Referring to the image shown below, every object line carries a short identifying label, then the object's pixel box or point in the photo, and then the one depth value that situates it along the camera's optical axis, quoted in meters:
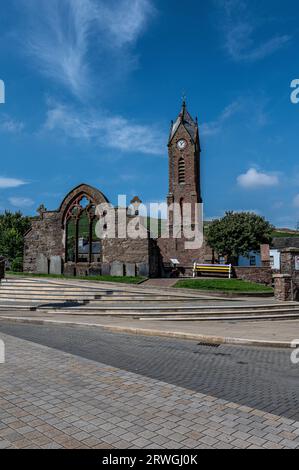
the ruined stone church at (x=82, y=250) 26.69
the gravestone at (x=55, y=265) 27.02
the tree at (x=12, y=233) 50.97
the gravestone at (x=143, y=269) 25.70
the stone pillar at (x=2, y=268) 22.73
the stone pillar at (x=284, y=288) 18.23
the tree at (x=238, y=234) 38.97
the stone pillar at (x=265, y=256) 27.66
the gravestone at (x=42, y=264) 27.33
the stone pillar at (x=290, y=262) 20.54
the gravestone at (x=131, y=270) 24.94
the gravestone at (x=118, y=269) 24.95
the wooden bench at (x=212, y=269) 27.00
